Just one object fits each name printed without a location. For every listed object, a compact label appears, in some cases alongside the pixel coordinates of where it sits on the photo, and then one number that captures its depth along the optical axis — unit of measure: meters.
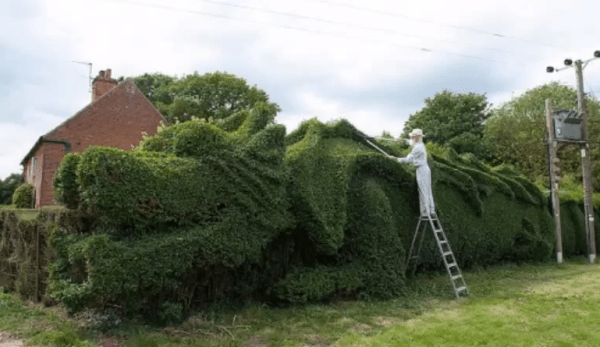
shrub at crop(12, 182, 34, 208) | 22.41
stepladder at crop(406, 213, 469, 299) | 8.39
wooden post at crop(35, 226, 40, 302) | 7.40
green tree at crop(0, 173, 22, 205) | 34.66
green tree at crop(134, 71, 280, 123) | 29.92
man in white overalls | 8.85
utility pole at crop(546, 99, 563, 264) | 14.16
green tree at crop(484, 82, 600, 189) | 25.96
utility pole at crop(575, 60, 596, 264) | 15.49
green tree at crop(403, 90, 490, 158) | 28.91
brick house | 22.59
